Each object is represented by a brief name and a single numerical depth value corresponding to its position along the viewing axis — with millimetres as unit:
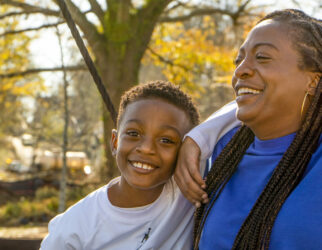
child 1845
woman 1533
